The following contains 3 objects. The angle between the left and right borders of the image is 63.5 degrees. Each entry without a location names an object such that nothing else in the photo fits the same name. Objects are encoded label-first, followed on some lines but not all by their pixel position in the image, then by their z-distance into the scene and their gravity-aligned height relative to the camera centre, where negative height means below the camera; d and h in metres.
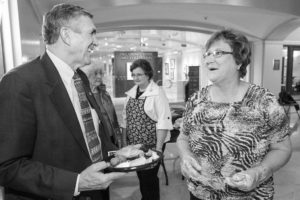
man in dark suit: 0.93 -0.20
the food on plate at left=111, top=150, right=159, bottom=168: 1.18 -0.45
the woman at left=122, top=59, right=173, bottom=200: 2.38 -0.47
